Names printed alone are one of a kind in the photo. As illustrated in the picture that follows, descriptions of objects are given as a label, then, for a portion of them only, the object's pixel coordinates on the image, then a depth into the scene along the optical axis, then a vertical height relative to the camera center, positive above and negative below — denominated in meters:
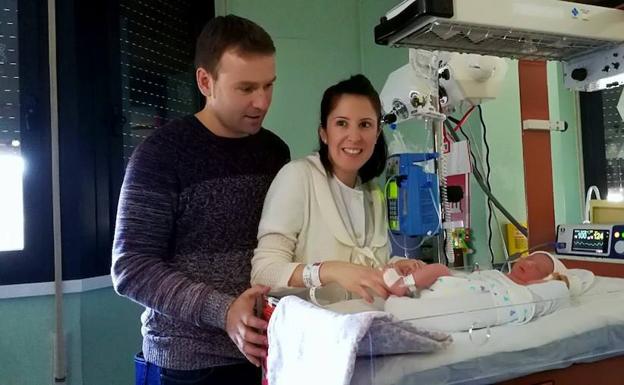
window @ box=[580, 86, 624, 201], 2.35 +0.28
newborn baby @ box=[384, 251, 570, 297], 0.90 -0.16
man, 0.91 +0.01
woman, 0.90 -0.02
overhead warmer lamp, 1.10 +0.42
